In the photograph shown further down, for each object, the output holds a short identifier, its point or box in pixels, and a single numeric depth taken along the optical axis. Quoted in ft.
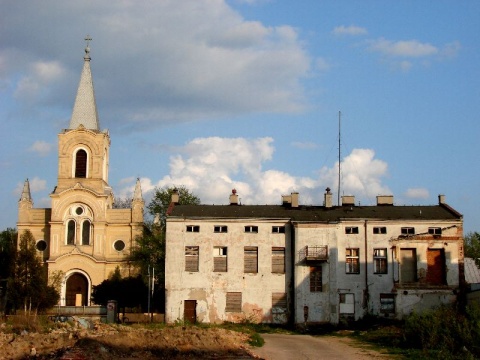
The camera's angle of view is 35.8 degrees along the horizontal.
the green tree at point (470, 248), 253.20
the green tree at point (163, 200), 274.77
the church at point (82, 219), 237.45
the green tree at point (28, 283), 198.49
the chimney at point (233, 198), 199.82
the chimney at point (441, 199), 193.77
